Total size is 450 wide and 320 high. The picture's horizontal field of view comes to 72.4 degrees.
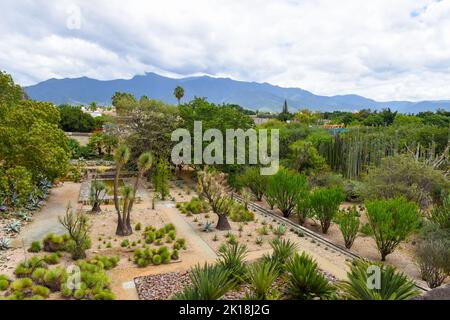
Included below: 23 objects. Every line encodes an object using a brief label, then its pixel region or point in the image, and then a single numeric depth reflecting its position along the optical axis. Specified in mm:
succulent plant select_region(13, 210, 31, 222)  10049
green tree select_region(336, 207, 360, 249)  8398
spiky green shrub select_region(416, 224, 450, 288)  6517
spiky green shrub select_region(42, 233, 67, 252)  7574
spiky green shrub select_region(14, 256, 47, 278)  6262
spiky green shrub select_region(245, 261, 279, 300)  5211
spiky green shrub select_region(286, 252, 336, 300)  5305
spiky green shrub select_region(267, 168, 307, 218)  10953
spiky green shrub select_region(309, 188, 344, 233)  9523
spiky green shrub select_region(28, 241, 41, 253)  7535
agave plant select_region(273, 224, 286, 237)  9453
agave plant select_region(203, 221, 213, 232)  9664
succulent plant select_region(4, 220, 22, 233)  8891
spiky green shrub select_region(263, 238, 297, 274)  6312
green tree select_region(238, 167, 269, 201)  13375
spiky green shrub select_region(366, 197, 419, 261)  7703
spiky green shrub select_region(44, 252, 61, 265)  6877
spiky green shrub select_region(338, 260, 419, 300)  4885
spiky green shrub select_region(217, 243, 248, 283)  6000
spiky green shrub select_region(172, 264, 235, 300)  4934
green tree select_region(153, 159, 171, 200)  13557
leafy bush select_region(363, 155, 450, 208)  11227
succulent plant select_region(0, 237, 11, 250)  7695
